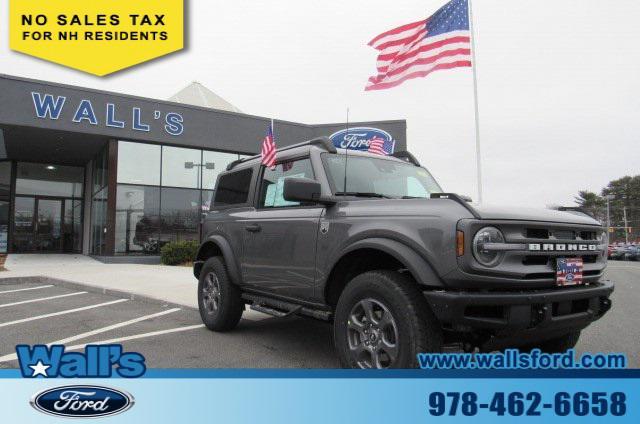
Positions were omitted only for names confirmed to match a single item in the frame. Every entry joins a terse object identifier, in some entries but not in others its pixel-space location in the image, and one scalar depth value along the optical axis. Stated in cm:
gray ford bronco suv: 294
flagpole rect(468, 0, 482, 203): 1141
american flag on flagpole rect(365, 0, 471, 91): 823
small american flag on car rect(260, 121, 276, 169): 503
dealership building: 1543
